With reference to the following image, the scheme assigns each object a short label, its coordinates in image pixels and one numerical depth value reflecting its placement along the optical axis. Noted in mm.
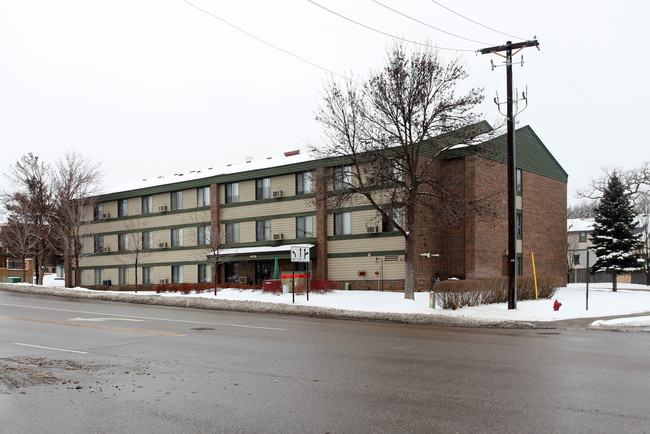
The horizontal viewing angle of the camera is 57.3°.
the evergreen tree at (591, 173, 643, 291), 42469
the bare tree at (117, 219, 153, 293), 47562
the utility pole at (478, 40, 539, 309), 22062
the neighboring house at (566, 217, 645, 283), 62728
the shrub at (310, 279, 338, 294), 32938
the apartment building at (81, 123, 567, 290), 33812
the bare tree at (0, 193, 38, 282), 47844
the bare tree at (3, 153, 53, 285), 50475
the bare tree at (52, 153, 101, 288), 46656
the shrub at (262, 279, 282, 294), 32844
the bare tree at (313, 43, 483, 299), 26891
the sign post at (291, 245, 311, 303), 25984
